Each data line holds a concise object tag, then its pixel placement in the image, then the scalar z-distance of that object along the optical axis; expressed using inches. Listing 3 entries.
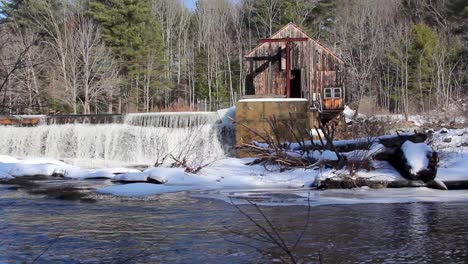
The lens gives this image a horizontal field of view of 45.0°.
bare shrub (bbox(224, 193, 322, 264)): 259.3
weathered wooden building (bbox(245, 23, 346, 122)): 1315.2
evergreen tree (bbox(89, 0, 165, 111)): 1914.4
